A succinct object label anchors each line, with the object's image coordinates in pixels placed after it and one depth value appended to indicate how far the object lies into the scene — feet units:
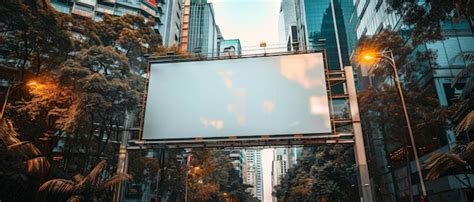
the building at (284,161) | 467.27
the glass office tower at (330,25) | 347.77
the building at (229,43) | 534.37
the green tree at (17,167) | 44.73
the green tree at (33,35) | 63.08
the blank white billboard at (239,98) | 49.03
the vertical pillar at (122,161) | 51.06
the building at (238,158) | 392.96
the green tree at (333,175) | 110.73
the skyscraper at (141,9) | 175.94
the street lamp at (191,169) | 112.24
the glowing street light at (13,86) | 57.45
